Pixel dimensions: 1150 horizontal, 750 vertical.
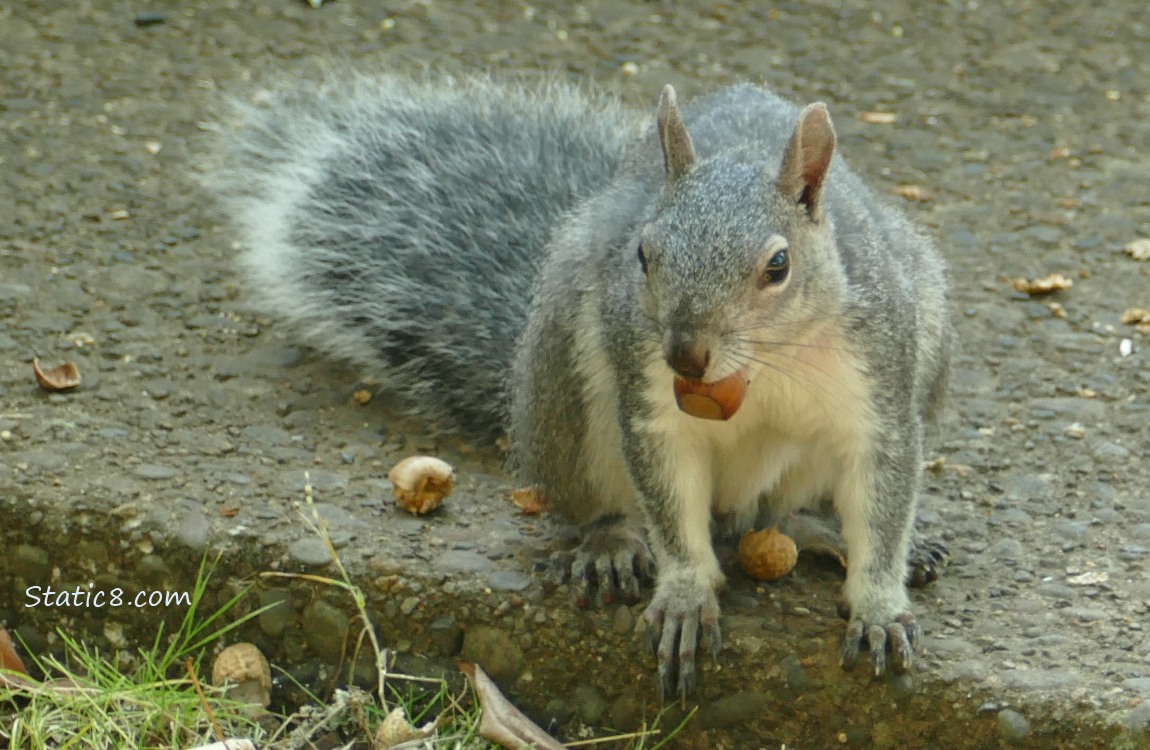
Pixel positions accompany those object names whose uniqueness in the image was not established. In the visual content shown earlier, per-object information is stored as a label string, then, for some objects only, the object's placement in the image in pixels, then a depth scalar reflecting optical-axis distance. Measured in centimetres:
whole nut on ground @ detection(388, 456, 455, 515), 450
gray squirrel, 363
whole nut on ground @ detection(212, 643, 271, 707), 425
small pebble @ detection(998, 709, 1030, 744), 379
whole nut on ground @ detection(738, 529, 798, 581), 426
